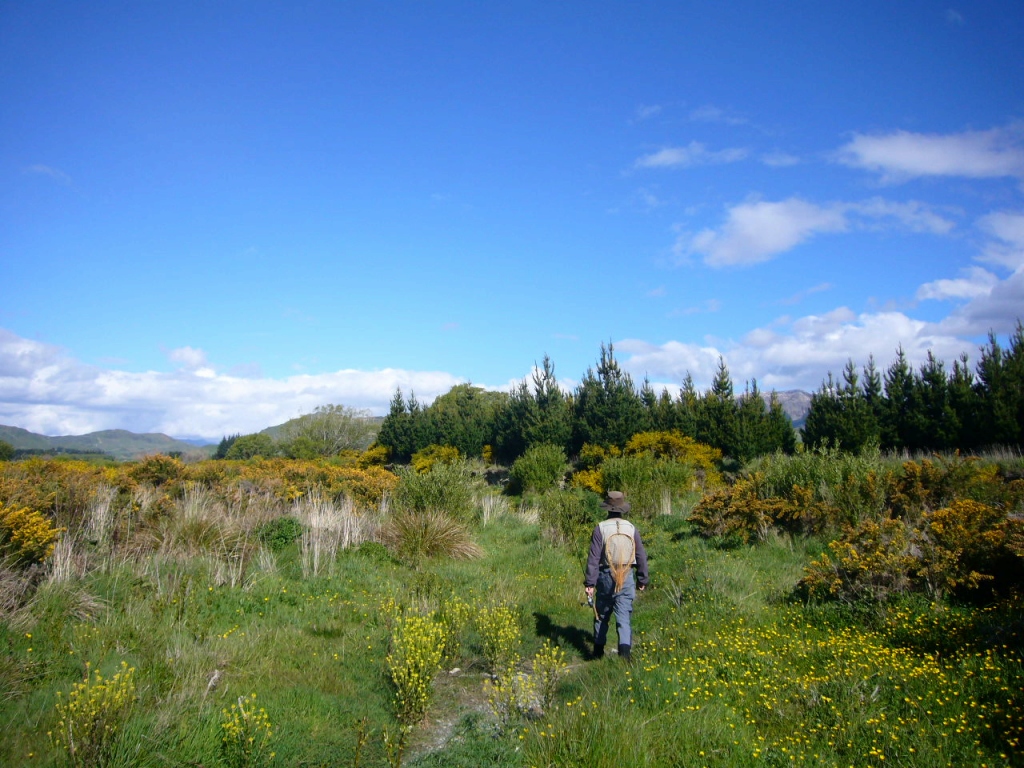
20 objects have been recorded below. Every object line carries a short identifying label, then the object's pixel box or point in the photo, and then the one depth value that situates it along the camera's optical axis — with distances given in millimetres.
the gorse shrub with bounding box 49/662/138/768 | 3400
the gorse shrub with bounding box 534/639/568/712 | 4723
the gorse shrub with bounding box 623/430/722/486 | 25391
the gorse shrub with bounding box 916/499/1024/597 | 6562
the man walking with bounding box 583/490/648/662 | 6223
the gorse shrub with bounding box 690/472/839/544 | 10773
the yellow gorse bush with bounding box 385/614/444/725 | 4574
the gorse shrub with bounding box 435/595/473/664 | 6074
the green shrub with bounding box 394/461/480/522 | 12328
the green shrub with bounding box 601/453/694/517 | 15898
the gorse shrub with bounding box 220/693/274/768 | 3682
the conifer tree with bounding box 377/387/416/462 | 43438
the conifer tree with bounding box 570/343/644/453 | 30188
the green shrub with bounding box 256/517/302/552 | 9430
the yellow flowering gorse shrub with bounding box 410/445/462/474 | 36438
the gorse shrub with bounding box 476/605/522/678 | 5715
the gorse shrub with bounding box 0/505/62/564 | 5977
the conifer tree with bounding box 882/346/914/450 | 25953
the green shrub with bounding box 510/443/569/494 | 22016
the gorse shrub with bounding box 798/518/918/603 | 6883
